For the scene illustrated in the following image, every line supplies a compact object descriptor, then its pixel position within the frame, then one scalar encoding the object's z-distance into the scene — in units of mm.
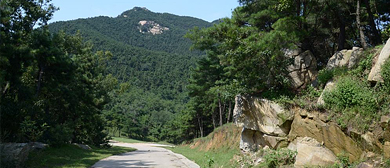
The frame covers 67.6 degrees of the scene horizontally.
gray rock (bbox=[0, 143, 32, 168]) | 9414
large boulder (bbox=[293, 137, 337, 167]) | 8586
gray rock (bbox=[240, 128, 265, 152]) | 12203
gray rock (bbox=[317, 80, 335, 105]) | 9963
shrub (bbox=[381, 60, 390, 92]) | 8195
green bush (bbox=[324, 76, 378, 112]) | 8420
